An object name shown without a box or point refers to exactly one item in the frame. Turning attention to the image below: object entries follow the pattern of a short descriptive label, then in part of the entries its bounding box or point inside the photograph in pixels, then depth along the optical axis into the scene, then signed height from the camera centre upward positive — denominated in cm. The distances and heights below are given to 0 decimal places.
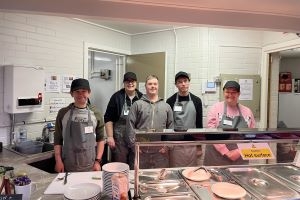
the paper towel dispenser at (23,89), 246 +4
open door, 387 +46
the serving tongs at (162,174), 133 -44
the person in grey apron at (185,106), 262 -12
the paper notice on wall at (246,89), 354 +10
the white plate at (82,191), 104 -43
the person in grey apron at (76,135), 206 -35
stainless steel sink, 260 -57
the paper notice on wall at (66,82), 310 +14
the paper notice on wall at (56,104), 300 -14
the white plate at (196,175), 130 -43
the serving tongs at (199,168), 138 -42
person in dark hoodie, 271 -25
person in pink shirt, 230 -17
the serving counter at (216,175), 113 -44
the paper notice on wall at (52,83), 292 +12
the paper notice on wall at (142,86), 408 +13
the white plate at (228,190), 111 -44
